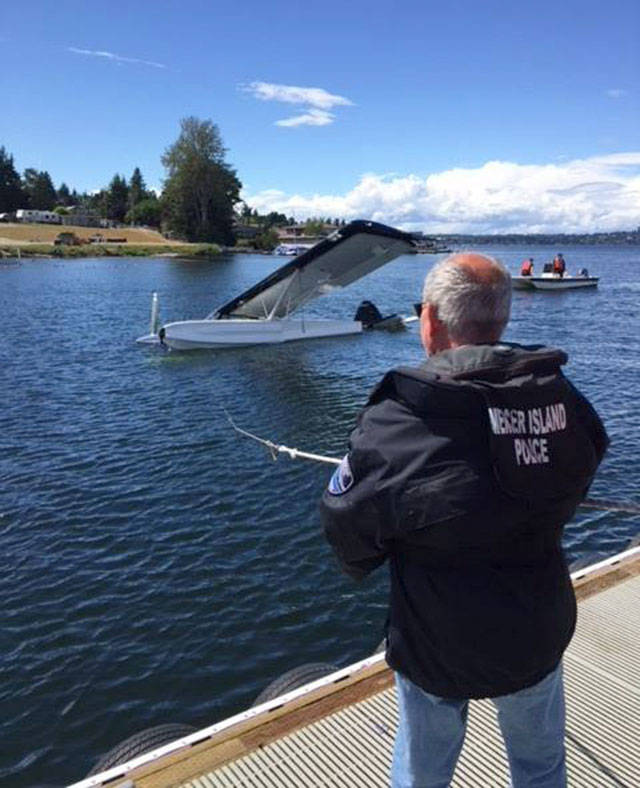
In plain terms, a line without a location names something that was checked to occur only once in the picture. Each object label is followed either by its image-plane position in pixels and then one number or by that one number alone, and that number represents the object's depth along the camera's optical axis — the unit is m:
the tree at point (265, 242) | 155.75
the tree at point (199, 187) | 123.75
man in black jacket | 2.25
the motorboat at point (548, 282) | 49.44
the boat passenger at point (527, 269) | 52.04
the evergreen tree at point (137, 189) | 177.12
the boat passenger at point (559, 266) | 50.69
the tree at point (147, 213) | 164.62
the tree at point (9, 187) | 155.00
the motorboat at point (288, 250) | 145.54
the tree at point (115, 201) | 177.25
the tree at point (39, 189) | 173.12
